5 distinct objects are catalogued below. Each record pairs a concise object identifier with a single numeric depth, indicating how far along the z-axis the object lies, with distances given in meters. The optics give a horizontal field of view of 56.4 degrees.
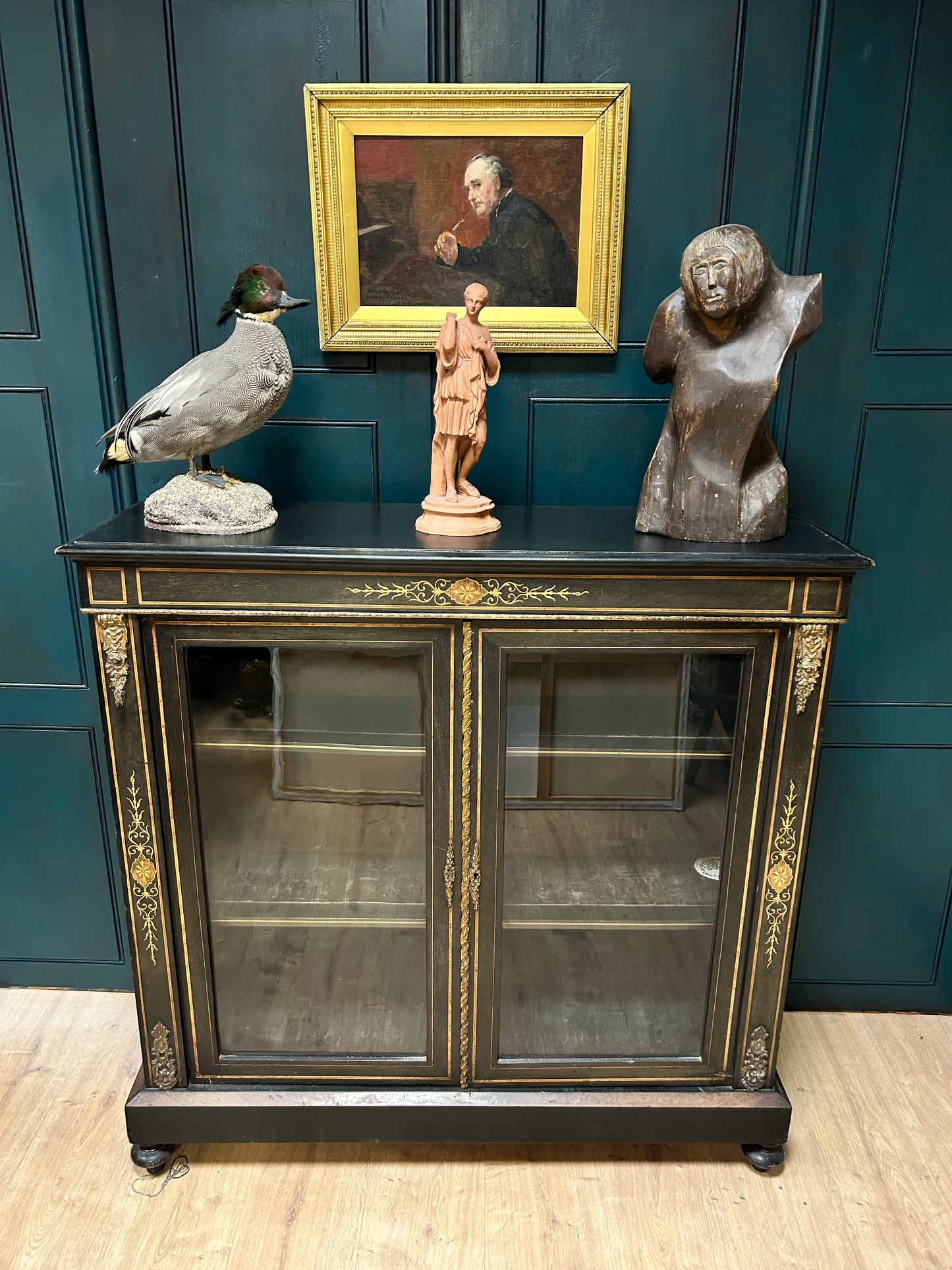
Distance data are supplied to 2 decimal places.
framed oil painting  1.91
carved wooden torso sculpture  1.63
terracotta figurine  1.69
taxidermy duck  1.76
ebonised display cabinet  1.68
